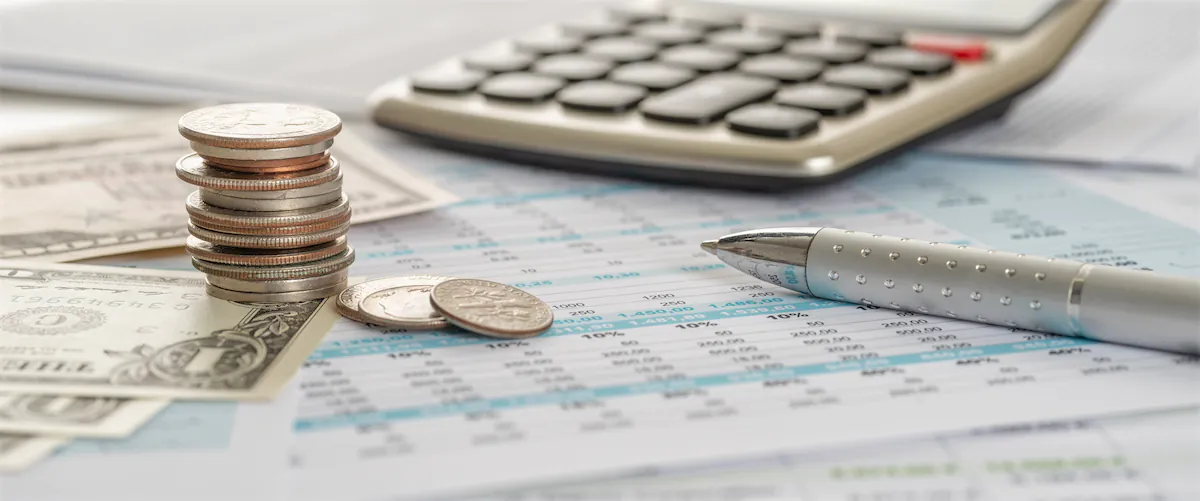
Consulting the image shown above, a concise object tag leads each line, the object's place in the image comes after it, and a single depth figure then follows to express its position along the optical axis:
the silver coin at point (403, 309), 0.30
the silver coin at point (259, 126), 0.30
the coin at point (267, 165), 0.30
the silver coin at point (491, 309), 0.30
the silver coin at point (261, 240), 0.31
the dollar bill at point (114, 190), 0.34
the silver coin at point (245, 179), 0.30
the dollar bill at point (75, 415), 0.27
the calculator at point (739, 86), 0.37
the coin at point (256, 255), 0.31
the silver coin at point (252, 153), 0.30
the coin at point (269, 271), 0.31
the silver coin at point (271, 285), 0.31
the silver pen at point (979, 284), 0.29
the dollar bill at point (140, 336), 0.28
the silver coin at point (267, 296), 0.31
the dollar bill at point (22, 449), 0.26
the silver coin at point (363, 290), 0.31
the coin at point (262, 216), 0.30
